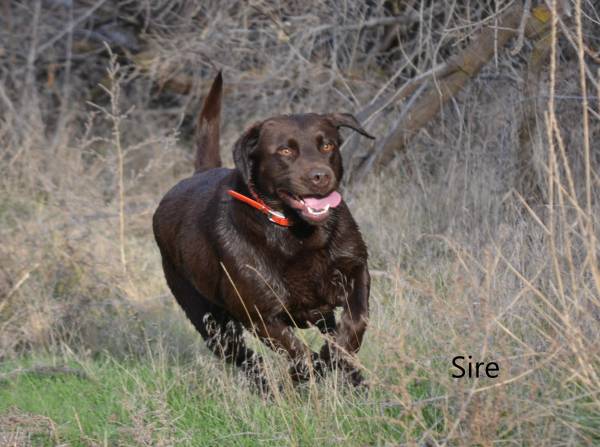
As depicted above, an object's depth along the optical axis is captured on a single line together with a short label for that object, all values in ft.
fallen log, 41.29
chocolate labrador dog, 29.37
